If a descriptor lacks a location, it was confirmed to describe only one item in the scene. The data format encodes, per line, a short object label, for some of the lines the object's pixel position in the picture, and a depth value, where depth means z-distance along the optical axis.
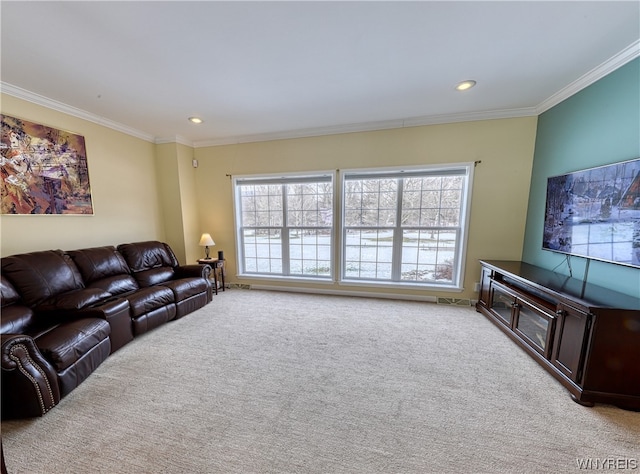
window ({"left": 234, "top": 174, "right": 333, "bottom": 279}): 3.71
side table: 3.71
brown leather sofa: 1.47
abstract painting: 2.26
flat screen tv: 1.73
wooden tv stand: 1.53
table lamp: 3.79
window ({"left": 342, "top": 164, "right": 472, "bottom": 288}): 3.24
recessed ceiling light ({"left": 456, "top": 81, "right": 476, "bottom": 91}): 2.21
